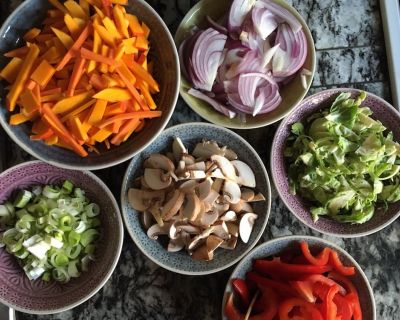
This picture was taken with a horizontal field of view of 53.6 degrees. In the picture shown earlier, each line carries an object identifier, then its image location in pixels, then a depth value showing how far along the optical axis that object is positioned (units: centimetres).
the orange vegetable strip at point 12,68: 36
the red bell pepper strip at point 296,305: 39
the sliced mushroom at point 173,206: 39
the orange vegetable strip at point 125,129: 37
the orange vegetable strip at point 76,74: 35
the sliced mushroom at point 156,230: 40
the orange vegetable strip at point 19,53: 36
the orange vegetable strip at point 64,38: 35
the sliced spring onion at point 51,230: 38
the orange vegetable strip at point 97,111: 35
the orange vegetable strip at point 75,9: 36
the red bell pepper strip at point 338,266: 41
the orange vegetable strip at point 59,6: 36
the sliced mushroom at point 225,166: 40
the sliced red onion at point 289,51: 40
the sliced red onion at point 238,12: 39
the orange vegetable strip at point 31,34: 37
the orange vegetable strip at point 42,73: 35
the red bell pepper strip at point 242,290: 41
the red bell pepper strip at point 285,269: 40
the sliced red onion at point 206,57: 39
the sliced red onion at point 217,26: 40
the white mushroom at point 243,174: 41
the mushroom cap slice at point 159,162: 39
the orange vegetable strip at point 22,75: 35
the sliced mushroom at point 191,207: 38
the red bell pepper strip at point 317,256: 40
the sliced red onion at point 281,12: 39
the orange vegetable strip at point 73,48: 35
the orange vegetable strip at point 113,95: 35
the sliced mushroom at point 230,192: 40
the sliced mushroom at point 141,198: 40
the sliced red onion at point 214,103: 40
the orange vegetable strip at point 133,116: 36
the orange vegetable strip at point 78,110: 35
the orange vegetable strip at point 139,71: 36
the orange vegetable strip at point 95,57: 34
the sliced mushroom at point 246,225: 40
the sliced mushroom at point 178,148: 40
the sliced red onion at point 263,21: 39
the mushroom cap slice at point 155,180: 39
